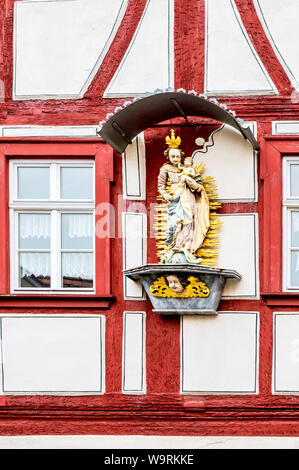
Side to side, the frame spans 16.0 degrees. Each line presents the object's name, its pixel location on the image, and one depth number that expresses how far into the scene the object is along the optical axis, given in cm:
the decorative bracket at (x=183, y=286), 934
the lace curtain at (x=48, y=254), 984
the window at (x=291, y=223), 963
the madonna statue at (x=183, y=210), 945
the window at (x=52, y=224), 984
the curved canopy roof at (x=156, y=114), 927
